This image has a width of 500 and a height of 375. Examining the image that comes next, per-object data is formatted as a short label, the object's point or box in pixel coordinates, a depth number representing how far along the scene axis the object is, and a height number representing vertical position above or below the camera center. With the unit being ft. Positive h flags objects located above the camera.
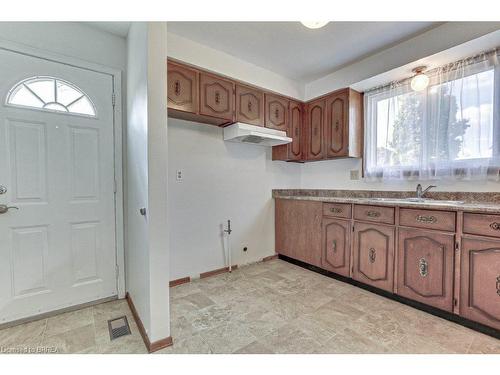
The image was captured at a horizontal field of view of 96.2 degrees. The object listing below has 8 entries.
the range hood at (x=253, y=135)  7.87 +1.73
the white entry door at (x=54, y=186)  5.37 -0.07
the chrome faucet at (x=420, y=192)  7.04 -0.33
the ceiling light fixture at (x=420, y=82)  6.61 +2.96
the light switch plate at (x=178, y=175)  7.70 +0.27
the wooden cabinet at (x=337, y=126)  8.52 +2.24
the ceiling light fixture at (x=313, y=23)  4.43 +3.16
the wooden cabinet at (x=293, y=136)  9.74 +2.02
